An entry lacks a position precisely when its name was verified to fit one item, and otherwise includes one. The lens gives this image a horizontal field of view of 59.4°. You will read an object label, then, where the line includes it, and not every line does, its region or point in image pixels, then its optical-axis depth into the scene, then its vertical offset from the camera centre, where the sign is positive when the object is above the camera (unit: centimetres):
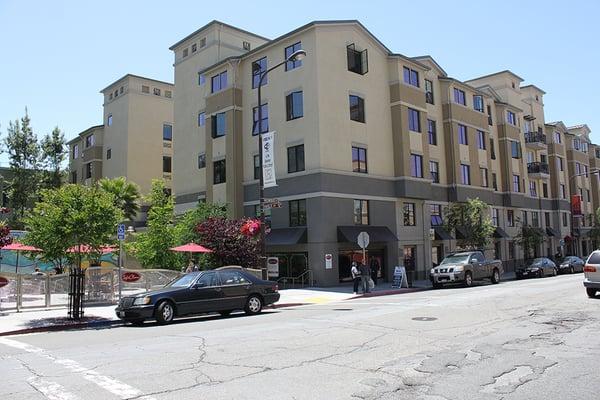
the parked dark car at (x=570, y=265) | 3975 -88
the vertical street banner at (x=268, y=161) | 2286 +442
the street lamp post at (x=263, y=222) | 2058 +162
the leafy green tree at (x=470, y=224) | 3525 +222
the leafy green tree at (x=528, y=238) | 4369 +142
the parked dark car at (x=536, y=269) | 3462 -95
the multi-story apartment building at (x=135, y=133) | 4959 +1293
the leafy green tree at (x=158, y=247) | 2945 +102
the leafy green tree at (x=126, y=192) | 4166 +590
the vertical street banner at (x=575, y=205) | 5631 +520
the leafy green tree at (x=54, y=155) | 4794 +1042
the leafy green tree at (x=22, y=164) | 4622 +941
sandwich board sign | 2719 -101
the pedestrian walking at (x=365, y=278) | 2428 -85
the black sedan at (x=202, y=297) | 1432 -97
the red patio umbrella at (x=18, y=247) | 2256 +95
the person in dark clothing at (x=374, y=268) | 3098 -53
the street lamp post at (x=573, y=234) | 5662 +205
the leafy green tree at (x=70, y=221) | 1575 +141
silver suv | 1730 -69
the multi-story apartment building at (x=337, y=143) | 2964 +762
